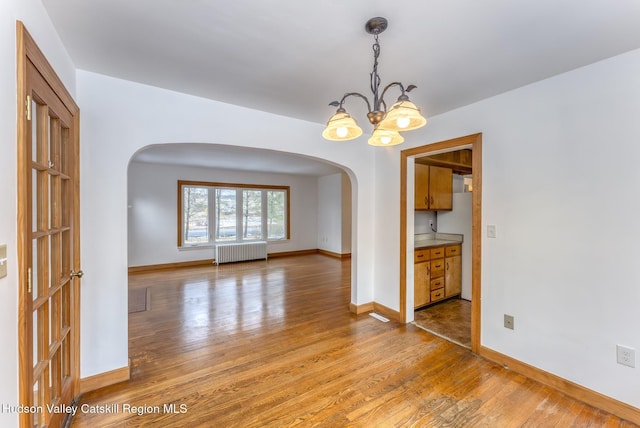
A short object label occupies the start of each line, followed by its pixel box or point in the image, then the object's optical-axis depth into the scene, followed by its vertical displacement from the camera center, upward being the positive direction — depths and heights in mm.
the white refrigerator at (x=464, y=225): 4129 -200
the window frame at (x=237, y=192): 6477 +229
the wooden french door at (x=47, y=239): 1125 -142
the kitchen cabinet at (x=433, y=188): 3895 +362
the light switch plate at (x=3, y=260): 960 -166
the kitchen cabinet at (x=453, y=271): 4008 -871
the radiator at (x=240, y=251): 6714 -971
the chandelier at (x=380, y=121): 1425 +509
